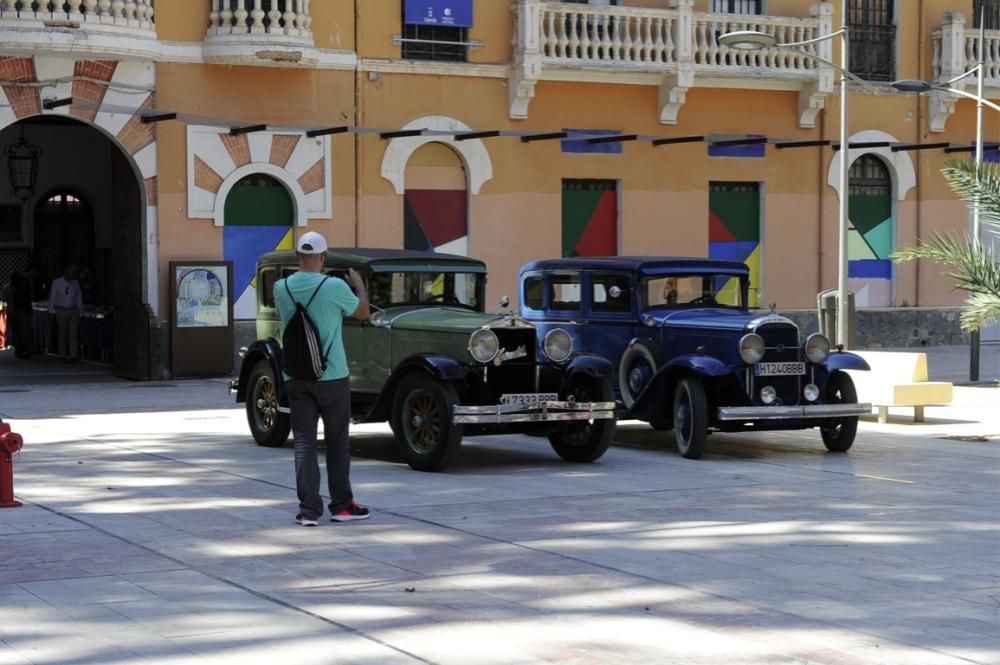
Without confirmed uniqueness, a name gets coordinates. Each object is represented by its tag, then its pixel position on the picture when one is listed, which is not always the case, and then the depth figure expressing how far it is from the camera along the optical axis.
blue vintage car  14.52
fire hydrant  11.05
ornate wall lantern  28.61
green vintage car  13.28
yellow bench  18.31
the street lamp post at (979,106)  23.24
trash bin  22.81
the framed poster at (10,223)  31.77
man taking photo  10.58
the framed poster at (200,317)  24.00
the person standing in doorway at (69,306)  27.61
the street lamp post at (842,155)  21.81
